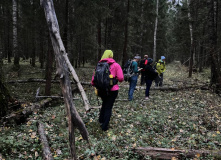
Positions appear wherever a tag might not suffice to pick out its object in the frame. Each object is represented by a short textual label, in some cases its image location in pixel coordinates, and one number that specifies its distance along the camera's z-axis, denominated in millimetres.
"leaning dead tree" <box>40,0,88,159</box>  2911
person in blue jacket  8375
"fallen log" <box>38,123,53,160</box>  3633
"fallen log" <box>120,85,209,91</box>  11344
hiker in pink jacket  5094
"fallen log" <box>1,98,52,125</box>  5320
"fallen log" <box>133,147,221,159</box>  3785
